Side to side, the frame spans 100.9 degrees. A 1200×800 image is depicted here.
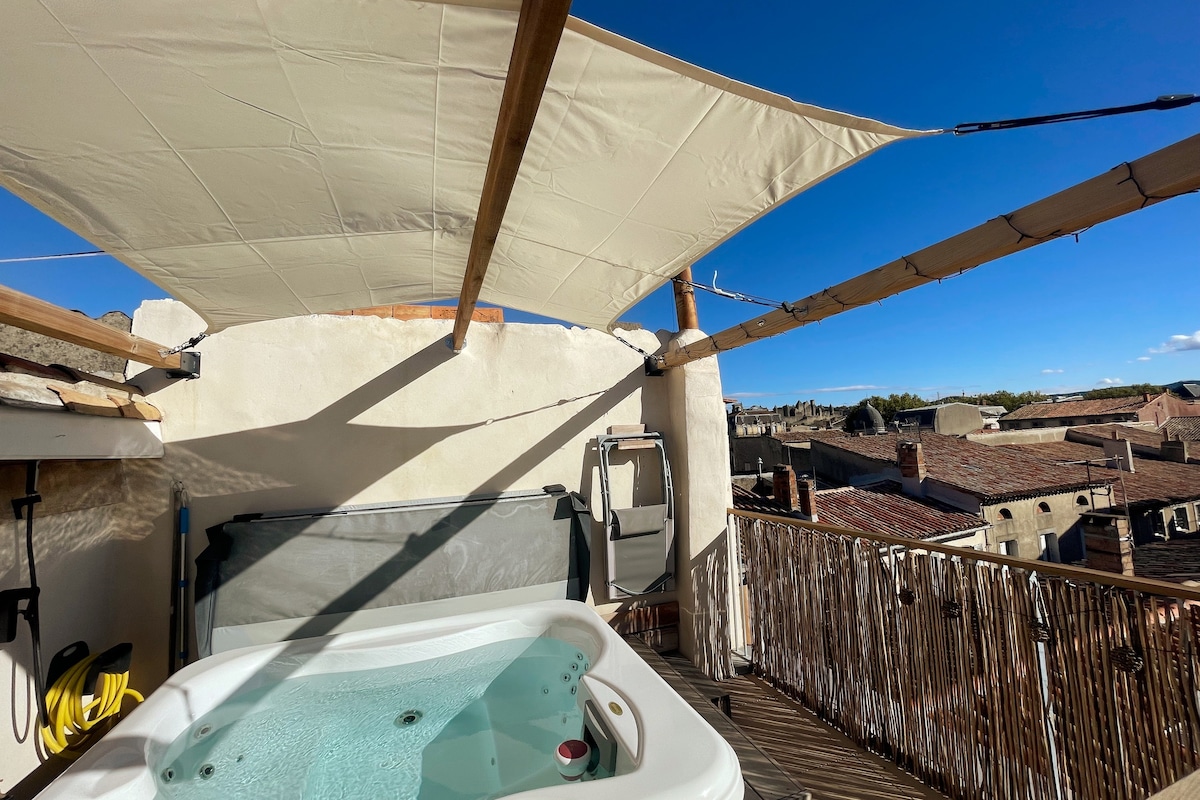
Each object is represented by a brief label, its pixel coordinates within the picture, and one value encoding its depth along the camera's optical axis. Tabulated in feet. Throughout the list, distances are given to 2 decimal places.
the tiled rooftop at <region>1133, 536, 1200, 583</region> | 25.20
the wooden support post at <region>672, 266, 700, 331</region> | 13.69
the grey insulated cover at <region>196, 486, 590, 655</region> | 10.28
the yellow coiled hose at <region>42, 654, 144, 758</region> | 8.00
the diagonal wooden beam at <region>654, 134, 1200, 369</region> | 4.07
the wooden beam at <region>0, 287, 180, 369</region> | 5.86
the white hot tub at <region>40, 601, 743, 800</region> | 6.42
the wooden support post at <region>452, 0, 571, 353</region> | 3.57
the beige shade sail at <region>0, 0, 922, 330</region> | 4.11
